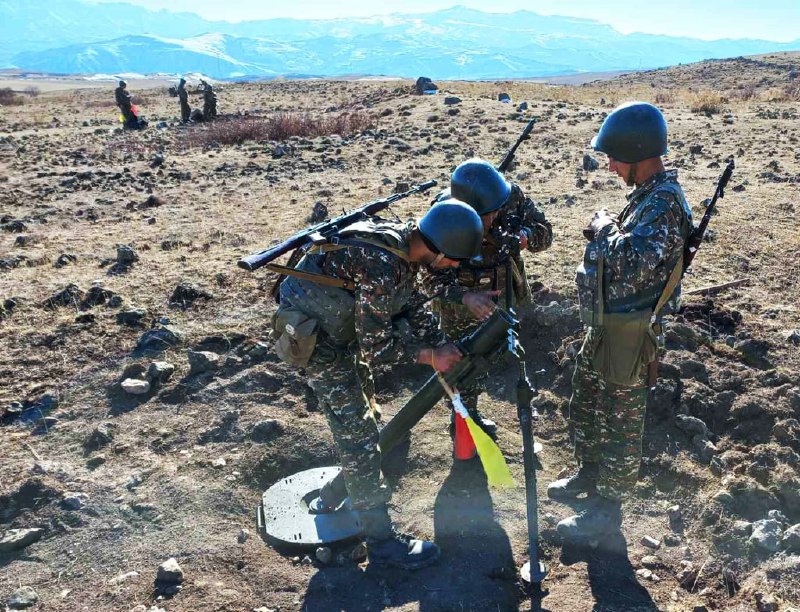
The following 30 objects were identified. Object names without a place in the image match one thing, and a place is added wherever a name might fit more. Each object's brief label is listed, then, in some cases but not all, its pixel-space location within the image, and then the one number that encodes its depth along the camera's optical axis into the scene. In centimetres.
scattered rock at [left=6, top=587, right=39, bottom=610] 340
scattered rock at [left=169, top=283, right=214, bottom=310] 655
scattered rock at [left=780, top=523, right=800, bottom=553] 338
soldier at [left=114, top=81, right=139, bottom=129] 2031
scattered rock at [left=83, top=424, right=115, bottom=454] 464
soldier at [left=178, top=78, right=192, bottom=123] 2194
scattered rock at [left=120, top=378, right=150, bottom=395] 516
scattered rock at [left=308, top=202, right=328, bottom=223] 904
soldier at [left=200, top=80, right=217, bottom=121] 2242
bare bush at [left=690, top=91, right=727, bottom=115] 1830
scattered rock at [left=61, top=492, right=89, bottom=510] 406
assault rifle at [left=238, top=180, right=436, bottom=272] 319
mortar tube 310
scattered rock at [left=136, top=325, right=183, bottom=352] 575
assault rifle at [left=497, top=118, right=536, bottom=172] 454
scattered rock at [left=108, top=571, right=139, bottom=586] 355
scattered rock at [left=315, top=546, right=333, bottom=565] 369
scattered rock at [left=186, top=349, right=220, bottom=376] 541
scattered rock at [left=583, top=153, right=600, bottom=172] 1118
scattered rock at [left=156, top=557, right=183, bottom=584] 353
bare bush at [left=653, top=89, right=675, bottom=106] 2411
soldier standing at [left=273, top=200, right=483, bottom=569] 308
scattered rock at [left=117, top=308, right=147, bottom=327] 620
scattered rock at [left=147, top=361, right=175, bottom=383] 530
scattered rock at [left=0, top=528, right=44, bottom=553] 376
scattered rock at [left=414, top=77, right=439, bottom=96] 2648
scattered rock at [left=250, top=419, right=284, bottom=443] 473
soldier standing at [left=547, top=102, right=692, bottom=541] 307
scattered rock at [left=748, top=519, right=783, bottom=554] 342
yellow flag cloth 313
